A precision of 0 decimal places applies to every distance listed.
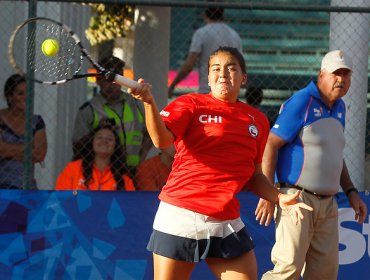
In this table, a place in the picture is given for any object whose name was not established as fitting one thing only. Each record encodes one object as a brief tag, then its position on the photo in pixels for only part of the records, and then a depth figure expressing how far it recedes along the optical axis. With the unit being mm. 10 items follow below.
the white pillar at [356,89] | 16203
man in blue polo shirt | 12977
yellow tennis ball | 10531
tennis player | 10602
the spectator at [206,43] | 18500
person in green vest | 16391
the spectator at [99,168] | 15336
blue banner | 14258
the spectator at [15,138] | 15359
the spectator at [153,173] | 15602
